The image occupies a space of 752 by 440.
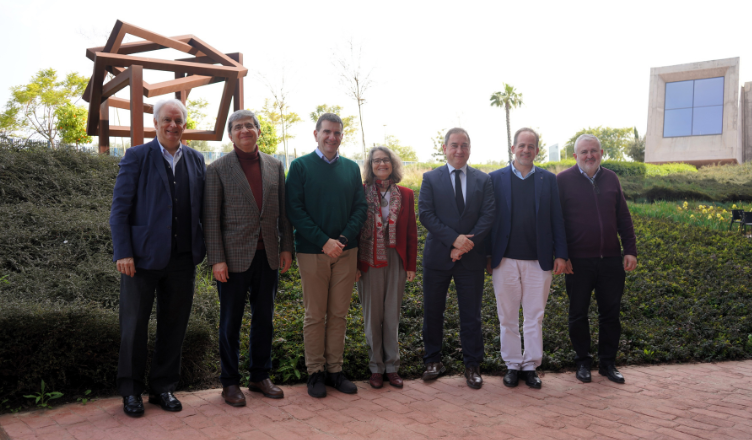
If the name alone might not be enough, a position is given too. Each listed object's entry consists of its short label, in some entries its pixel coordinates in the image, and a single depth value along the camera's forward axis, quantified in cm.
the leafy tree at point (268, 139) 2705
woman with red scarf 422
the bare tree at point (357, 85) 2475
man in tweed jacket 370
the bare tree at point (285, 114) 2858
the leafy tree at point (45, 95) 3134
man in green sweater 398
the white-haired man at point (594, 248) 445
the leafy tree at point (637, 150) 4573
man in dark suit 433
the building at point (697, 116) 3584
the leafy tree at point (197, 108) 3563
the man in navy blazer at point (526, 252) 431
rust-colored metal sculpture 852
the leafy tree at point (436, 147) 5438
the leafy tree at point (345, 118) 4077
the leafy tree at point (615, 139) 6844
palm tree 4488
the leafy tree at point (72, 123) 2312
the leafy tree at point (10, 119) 3156
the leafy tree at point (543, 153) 6525
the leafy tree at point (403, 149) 5898
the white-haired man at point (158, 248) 342
